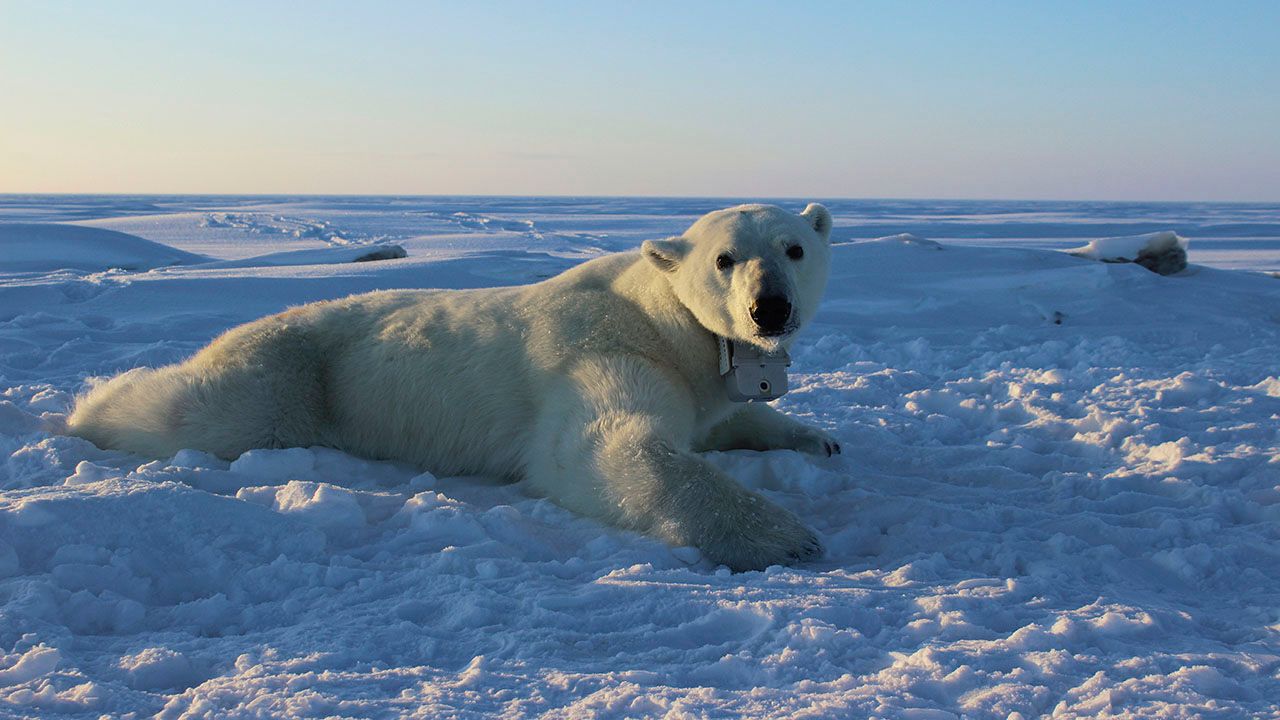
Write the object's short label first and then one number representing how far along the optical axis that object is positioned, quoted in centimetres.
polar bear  275
